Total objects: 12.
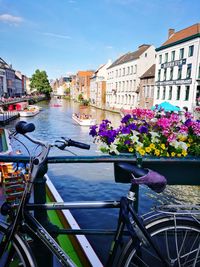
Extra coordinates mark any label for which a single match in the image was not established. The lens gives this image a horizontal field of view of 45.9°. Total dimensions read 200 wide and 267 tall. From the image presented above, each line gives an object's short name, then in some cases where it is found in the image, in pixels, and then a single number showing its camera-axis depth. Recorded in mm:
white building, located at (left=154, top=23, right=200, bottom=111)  27125
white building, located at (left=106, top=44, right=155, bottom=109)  42938
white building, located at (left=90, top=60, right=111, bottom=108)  63906
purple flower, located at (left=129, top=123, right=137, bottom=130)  2859
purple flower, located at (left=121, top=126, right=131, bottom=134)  2755
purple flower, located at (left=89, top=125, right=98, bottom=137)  3021
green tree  112125
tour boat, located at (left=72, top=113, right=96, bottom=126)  34875
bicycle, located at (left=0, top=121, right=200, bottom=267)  1647
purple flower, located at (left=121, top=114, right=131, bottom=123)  3492
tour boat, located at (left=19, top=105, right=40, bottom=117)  45500
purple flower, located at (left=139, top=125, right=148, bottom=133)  2695
